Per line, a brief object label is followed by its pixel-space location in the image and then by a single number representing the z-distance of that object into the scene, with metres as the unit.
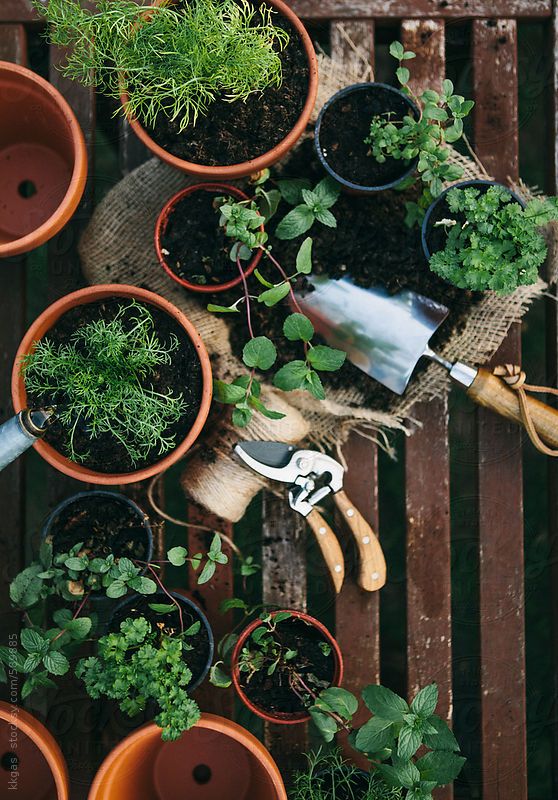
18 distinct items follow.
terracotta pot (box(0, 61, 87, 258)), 1.08
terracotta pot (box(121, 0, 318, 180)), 1.06
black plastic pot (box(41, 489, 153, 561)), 1.14
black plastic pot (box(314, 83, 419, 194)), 1.13
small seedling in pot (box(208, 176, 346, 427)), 1.08
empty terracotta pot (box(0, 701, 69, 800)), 1.17
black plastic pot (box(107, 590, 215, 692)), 1.13
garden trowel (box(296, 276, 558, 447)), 1.18
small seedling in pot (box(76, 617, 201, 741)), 1.00
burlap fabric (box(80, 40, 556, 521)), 1.20
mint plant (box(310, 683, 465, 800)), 1.04
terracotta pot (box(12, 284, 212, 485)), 1.06
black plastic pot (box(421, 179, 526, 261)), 1.13
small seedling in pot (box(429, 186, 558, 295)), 1.05
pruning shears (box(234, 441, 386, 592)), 1.16
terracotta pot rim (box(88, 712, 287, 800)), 1.07
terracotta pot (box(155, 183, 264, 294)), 1.12
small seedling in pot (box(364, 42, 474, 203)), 1.08
